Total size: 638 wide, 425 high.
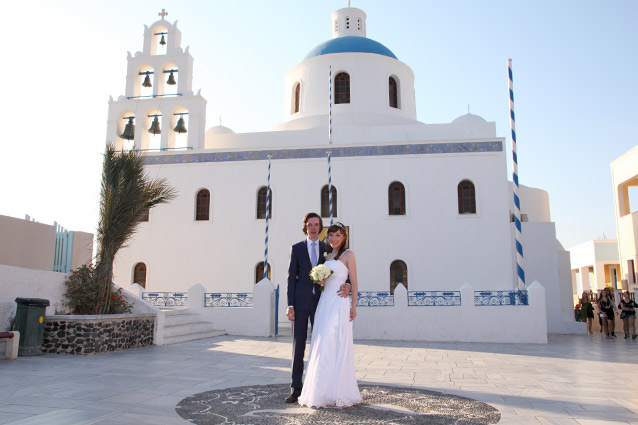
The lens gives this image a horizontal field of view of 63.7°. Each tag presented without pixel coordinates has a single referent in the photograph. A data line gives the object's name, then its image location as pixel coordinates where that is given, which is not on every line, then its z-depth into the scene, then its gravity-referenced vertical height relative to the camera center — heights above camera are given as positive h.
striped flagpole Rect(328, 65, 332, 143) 17.09 +5.47
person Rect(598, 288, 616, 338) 13.46 -0.64
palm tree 9.48 +1.57
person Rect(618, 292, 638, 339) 13.26 -0.63
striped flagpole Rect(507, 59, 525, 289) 12.88 +2.29
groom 4.95 +0.02
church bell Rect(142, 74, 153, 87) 17.83 +7.11
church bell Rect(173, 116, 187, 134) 17.84 +5.58
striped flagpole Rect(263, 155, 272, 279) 14.44 +2.28
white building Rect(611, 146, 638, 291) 19.81 +2.90
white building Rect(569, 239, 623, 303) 30.09 +1.60
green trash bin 7.92 -0.54
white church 15.98 +2.96
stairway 11.04 -0.88
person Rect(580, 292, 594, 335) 14.96 -0.63
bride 4.49 -0.49
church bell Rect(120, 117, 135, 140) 17.89 +5.43
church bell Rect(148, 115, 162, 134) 17.80 +5.55
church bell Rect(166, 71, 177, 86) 17.77 +7.14
